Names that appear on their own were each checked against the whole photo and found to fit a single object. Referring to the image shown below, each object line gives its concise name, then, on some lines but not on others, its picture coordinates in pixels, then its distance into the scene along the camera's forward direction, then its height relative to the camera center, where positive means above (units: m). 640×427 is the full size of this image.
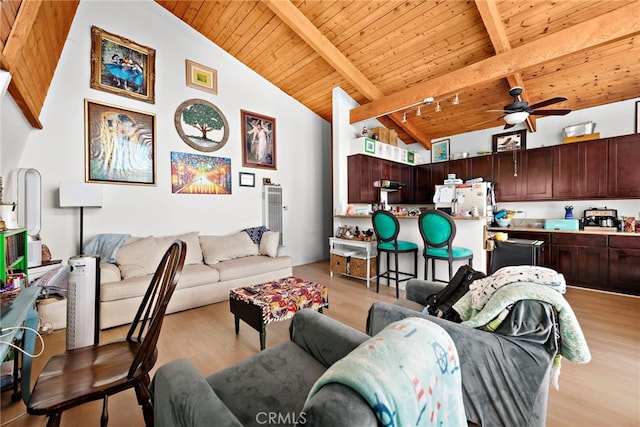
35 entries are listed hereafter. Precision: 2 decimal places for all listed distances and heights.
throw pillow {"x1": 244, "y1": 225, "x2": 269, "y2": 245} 4.36 -0.38
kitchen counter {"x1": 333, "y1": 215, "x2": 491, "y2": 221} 3.08 -0.12
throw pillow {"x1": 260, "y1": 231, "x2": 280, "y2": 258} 4.00 -0.53
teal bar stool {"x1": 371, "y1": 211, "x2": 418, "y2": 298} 3.35 -0.44
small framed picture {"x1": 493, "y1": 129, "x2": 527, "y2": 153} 4.75 +1.32
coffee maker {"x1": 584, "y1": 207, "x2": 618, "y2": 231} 3.68 -0.18
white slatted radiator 4.77 +0.07
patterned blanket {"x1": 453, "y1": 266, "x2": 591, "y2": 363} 1.14 -0.45
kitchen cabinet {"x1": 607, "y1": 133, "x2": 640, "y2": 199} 3.53 +0.58
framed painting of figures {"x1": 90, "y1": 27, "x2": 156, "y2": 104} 3.23 +1.99
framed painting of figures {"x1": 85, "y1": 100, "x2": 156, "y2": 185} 3.19 +0.90
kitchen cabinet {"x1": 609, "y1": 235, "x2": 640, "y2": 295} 3.32 -0.77
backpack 1.55 -0.58
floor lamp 2.76 +0.20
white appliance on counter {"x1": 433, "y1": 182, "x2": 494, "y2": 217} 3.67 +0.16
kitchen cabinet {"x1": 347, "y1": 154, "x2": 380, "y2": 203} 4.72 +0.62
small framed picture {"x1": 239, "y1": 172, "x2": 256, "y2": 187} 4.53 +0.58
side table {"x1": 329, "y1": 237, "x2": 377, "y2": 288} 3.85 -0.64
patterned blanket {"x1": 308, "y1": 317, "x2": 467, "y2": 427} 0.53 -0.38
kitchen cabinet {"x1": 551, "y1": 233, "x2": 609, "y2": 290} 3.55 -0.75
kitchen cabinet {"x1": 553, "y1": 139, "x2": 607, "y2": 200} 3.80 +0.59
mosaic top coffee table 2.04 -0.79
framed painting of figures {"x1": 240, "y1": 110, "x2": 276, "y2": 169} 4.55 +1.33
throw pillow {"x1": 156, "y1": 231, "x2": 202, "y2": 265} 3.31 -0.44
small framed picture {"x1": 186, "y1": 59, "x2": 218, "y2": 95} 3.97 +2.19
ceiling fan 3.12 +1.24
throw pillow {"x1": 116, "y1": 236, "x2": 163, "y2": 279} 2.84 -0.54
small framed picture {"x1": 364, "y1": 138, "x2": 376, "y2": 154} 4.69 +1.23
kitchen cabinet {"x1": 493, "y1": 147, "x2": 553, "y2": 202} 4.30 +0.61
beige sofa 2.60 -0.73
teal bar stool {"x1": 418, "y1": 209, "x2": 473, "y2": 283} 2.87 -0.34
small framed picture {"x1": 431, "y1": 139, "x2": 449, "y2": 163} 5.80 +1.37
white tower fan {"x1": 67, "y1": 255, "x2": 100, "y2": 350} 1.69 -0.61
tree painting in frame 3.89 +1.41
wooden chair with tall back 0.96 -0.71
